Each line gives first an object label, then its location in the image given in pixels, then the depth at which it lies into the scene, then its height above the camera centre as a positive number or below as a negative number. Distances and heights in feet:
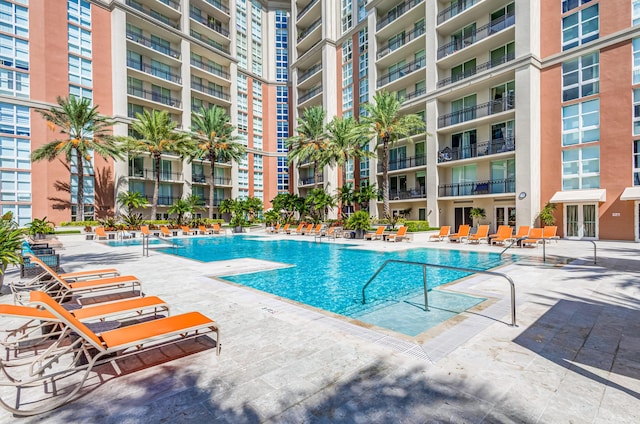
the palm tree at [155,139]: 105.63 +25.54
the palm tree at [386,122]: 86.54 +24.73
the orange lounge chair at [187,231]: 97.53 -5.44
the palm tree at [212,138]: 116.88 +27.88
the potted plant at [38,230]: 65.67 -3.16
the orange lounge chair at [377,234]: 77.25 -5.54
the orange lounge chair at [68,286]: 19.15 -4.56
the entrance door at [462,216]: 92.19 -1.61
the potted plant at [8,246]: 20.88 -2.12
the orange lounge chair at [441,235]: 75.51 -5.74
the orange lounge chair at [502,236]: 60.64 -4.97
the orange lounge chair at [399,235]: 73.51 -5.53
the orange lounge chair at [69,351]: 9.90 -5.30
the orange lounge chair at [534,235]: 58.02 -4.83
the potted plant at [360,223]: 81.92 -2.95
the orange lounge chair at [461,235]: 70.69 -5.43
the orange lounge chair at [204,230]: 100.78 -5.35
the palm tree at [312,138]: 107.96 +25.96
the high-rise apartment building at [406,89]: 70.18 +36.24
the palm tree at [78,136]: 92.48 +24.61
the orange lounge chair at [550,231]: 59.88 -4.05
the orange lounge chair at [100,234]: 80.79 -5.05
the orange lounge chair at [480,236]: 66.55 -5.39
